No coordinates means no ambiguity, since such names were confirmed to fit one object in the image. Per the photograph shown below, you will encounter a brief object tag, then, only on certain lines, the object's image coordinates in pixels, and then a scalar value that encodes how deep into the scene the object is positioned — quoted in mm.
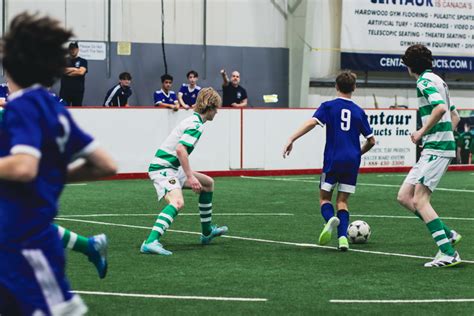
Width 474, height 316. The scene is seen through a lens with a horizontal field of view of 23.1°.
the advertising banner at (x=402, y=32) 28375
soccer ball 11547
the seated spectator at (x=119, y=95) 23500
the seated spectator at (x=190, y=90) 24469
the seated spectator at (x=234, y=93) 25156
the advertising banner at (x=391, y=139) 23875
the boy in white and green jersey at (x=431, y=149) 9742
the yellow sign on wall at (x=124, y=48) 26219
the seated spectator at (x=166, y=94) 23328
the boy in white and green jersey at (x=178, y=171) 10500
